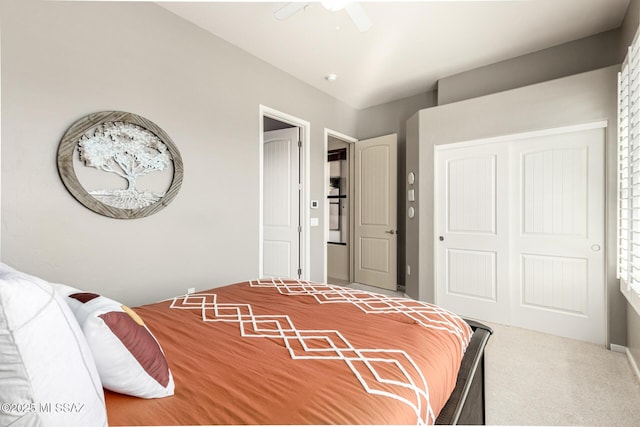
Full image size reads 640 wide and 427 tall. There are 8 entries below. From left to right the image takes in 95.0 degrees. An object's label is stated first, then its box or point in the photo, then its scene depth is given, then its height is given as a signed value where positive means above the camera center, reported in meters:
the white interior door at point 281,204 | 3.82 +0.12
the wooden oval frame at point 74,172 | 1.90 +0.35
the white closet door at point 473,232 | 3.13 -0.22
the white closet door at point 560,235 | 2.64 -0.21
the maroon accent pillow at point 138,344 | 0.80 -0.37
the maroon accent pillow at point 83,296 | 0.86 -0.25
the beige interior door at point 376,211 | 4.29 +0.03
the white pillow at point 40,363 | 0.53 -0.29
